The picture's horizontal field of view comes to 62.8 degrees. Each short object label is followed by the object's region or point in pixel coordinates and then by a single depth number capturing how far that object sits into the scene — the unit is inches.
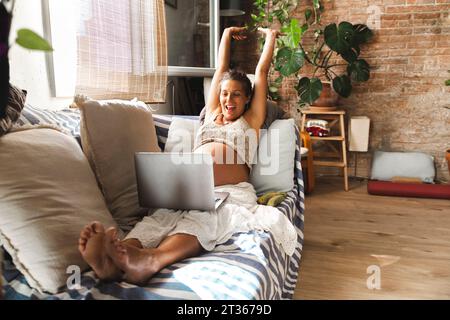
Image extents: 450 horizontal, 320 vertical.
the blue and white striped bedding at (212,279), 38.0
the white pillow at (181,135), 76.5
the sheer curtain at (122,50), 80.4
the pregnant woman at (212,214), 39.0
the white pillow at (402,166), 136.5
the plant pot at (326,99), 137.5
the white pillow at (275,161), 75.2
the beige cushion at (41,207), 38.2
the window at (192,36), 122.7
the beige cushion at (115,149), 54.2
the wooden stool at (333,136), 134.3
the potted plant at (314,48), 132.0
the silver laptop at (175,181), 48.2
